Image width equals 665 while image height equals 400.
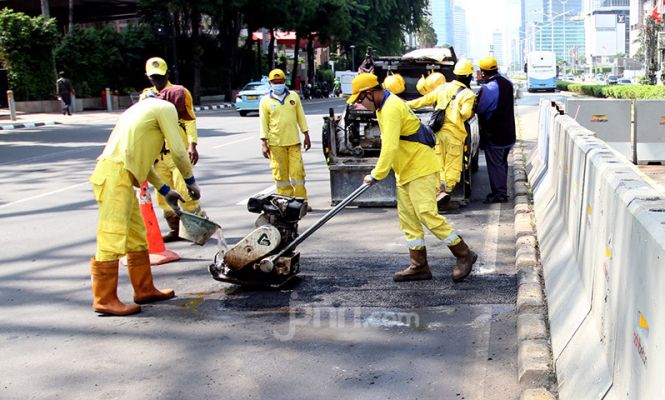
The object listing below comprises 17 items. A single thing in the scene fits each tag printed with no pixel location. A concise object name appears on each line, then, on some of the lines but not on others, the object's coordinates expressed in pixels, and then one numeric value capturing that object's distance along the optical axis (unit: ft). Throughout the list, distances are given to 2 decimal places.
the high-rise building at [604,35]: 477.77
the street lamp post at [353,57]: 207.63
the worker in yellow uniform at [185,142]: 27.35
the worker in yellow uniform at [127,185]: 19.97
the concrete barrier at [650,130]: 50.10
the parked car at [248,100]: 107.04
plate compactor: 21.75
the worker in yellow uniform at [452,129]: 33.68
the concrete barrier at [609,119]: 51.98
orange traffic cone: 26.08
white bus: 201.36
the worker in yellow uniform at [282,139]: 32.55
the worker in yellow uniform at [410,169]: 21.72
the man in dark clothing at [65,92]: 112.98
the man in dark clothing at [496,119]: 34.86
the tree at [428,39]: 439.47
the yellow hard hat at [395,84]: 29.53
